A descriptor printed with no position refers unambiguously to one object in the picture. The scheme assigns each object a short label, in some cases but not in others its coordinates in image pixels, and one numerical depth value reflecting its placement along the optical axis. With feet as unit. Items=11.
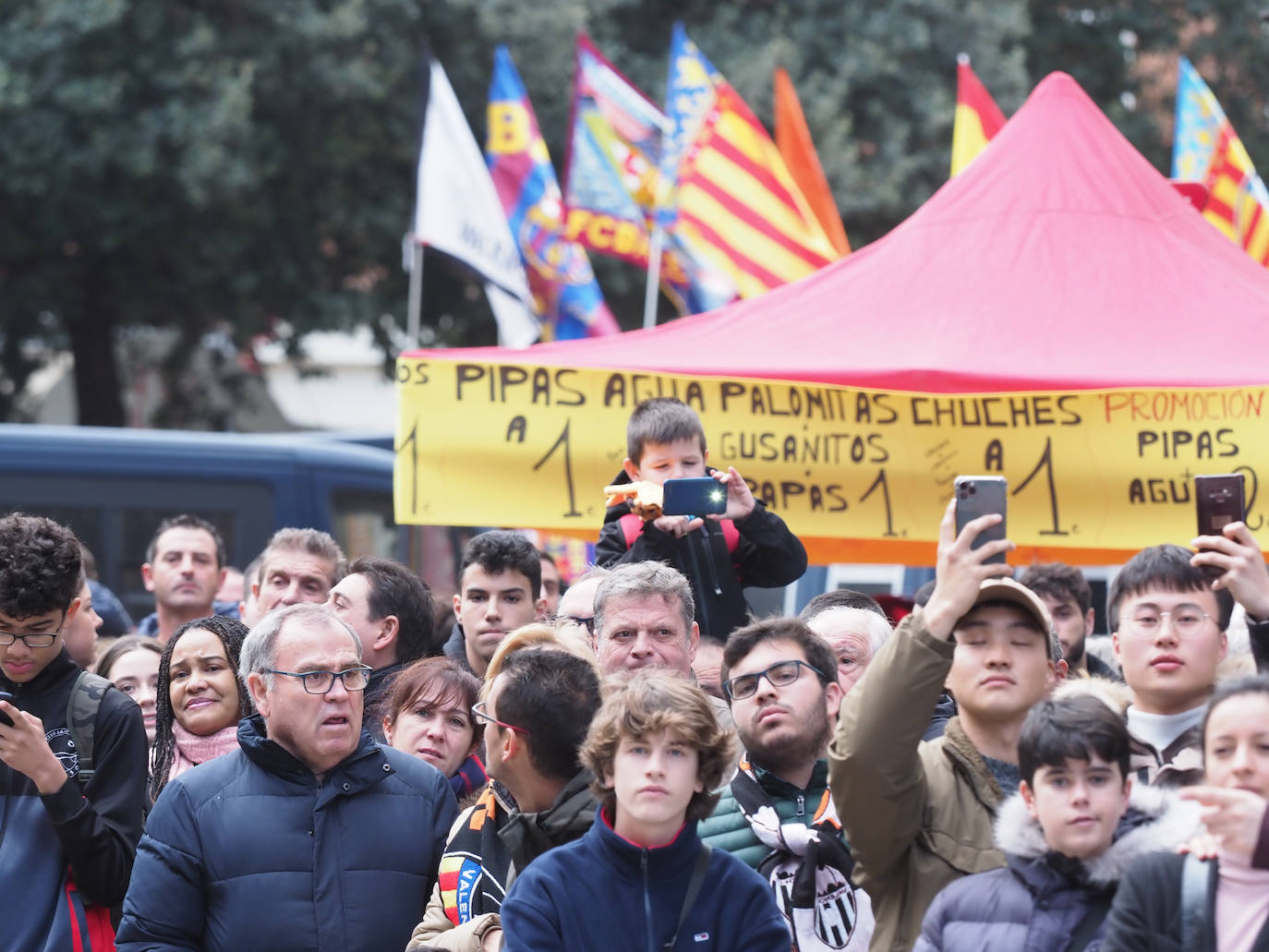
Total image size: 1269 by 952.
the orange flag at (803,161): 84.43
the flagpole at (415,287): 78.59
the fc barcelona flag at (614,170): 87.71
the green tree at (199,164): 103.40
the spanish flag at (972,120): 65.46
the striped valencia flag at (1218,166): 71.87
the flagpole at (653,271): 79.38
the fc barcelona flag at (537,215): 88.53
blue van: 70.49
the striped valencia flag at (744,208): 71.97
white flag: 80.94
